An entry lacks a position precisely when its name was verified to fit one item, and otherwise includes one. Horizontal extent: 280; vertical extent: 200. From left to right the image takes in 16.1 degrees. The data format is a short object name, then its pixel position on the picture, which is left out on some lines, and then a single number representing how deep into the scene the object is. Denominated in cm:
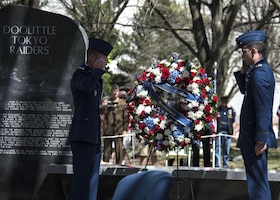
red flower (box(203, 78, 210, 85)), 1137
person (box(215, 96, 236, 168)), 2178
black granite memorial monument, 1297
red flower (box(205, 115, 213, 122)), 1128
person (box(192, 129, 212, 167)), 1574
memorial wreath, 1122
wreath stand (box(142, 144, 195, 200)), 1158
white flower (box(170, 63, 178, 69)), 1143
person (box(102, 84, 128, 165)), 2024
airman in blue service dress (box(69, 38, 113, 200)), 1028
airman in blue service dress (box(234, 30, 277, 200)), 938
